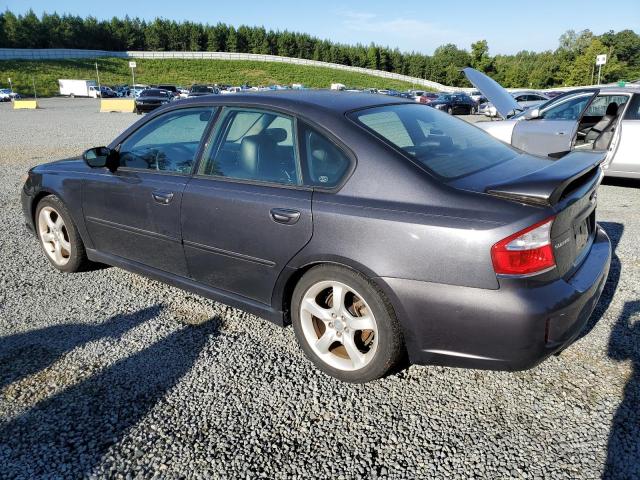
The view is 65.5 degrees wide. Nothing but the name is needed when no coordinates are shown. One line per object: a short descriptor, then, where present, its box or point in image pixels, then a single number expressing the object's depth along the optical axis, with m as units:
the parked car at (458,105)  28.61
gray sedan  2.22
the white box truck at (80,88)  57.97
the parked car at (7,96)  50.16
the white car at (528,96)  27.09
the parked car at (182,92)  41.19
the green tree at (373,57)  113.19
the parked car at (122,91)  56.61
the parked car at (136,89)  51.53
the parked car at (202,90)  41.28
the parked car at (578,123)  7.06
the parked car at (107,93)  55.75
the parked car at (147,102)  27.41
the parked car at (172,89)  41.86
